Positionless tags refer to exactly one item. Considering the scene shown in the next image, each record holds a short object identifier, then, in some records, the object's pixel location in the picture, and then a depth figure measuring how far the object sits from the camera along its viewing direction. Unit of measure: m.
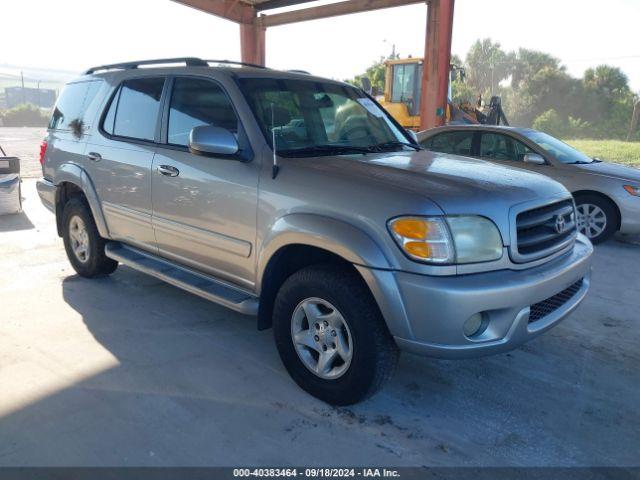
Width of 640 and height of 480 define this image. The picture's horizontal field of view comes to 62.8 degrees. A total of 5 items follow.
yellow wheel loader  14.66
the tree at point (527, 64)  71.12
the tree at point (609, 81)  56.06
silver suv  2.53
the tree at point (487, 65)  84.31
